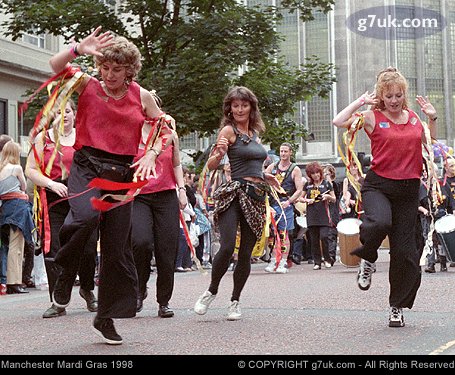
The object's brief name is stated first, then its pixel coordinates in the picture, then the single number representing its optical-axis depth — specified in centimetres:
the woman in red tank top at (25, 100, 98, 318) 880
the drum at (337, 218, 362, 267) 1630
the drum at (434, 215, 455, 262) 1534
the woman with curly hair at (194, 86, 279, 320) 836
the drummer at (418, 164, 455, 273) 1451
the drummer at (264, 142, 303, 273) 1608
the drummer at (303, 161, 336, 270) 1788
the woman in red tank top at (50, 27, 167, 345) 634
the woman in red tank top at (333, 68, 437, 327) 760
